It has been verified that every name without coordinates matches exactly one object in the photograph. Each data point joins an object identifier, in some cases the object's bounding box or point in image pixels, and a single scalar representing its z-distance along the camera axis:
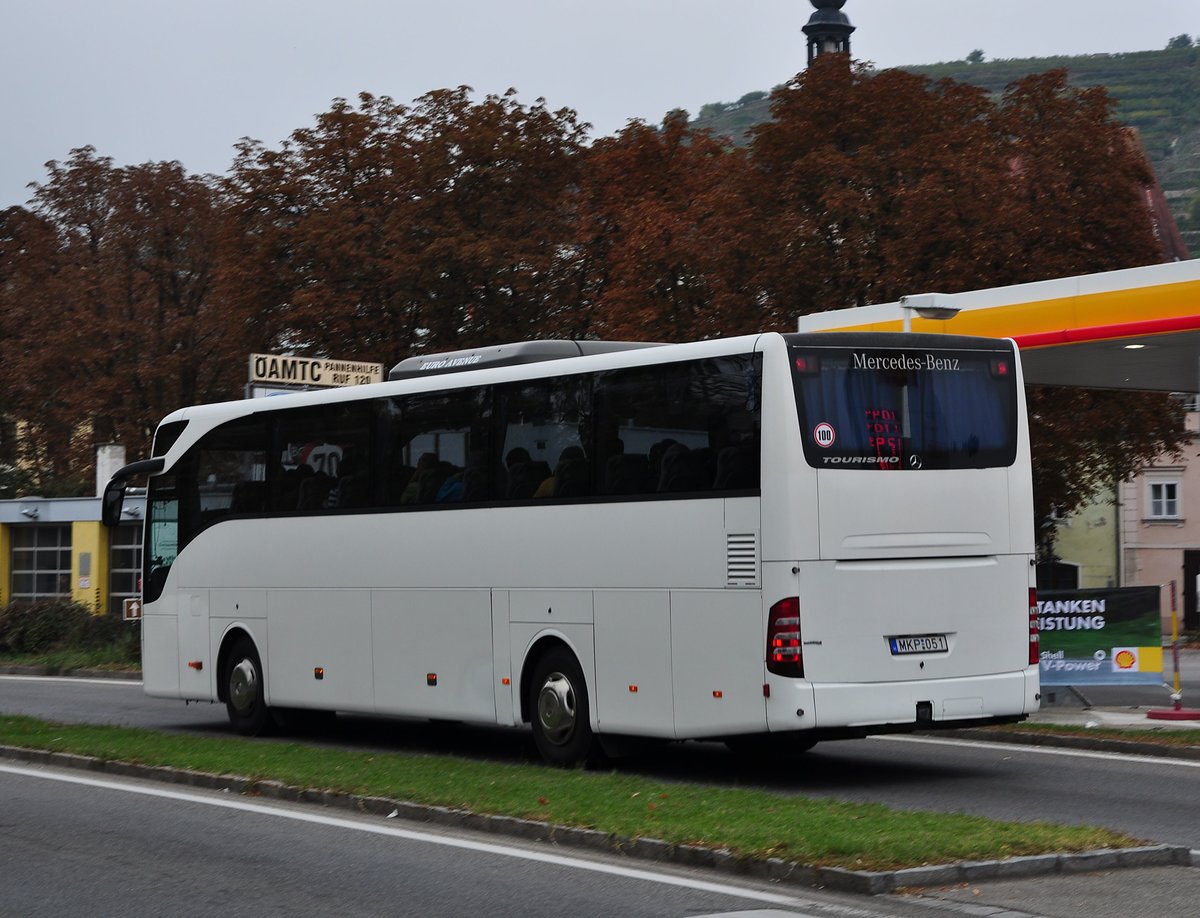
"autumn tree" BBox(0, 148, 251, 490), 54.81
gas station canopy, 20.00
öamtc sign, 34.50
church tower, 91.75
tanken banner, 19.78
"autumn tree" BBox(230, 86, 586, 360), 45.06
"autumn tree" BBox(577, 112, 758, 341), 37.44
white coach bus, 13.85
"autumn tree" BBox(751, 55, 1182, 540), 35.09
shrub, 37.75
